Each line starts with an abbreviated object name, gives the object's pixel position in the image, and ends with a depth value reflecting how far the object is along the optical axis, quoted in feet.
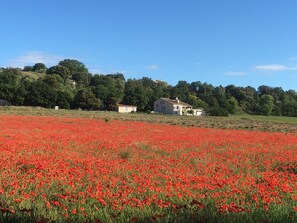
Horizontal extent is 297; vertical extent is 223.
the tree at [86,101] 390.42
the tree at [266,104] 495.16
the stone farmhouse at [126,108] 416.36
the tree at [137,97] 456.04
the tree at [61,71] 631.56
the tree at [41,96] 373.40
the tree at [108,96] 424.87
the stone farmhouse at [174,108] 451.12
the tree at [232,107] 489.75
